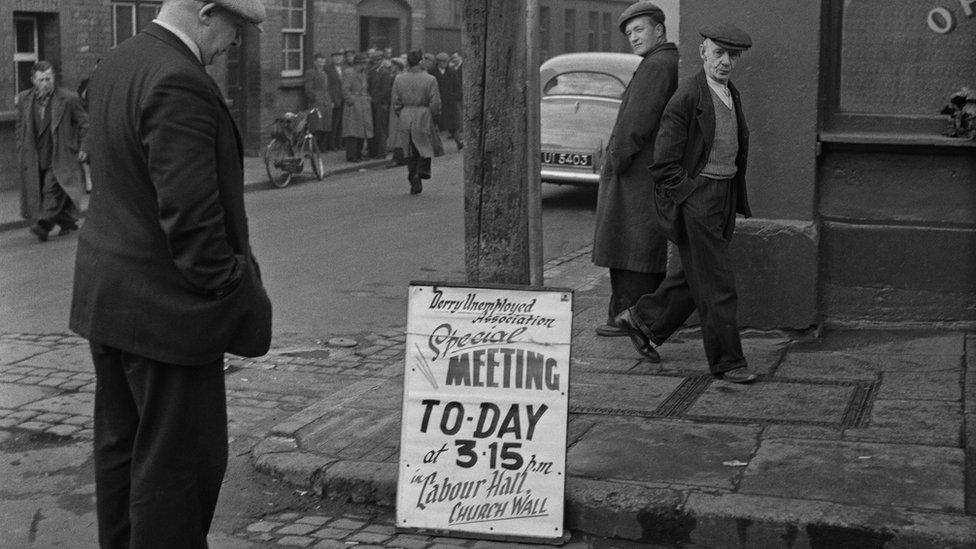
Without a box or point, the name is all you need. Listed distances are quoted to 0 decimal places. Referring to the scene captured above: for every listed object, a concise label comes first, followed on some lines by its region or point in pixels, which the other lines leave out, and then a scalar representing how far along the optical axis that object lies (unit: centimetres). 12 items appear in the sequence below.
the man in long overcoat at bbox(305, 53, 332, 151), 2420
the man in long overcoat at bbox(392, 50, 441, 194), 1825
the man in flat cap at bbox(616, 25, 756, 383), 680
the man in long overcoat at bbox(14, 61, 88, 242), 1365
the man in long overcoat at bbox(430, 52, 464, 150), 2866
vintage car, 1639
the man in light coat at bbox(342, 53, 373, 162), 2370
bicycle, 1955
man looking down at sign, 374
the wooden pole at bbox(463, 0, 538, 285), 535
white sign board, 503
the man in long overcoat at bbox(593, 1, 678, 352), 768
